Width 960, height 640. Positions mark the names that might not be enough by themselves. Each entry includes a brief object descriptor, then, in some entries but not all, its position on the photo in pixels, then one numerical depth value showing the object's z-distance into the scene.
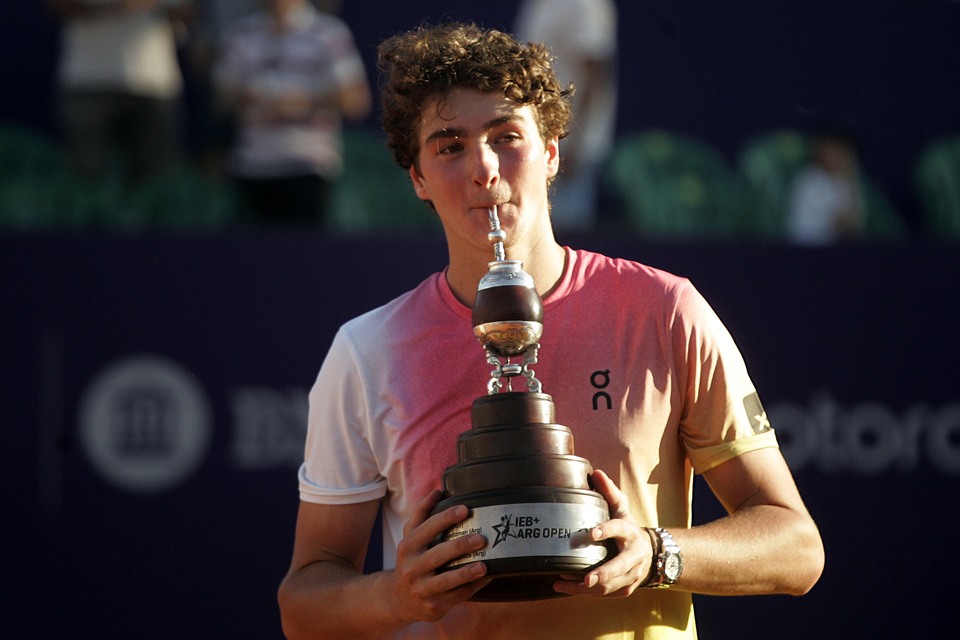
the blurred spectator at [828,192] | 13.33
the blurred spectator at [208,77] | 12.74
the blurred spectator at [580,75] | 12.84
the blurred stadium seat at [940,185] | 13.81
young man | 4.73
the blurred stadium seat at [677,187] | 13.00
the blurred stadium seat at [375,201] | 12.50
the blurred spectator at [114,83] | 11.97
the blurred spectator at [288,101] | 11.77
